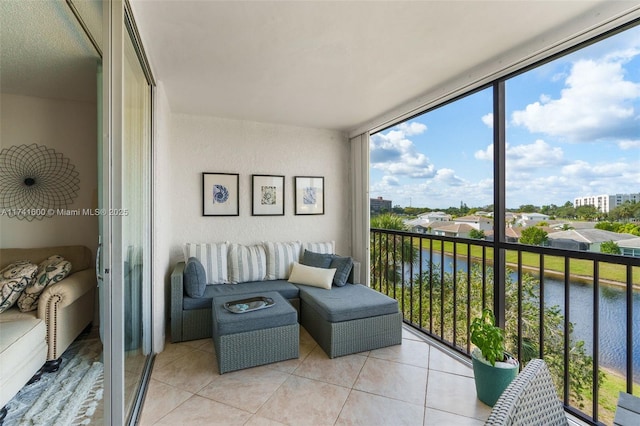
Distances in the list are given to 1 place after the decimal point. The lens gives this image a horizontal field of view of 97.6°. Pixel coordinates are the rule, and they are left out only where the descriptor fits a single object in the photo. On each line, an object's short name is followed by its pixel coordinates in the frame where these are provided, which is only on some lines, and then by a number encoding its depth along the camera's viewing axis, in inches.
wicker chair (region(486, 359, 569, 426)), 23.0
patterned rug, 43.3
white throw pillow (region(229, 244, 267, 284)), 125.4
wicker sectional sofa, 95.4
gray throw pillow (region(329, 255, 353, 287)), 122.7
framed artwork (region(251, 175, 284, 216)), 142.8
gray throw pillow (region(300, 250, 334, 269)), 129.6
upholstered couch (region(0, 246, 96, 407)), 33.0
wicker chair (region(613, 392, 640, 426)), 30.5
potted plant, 69.7
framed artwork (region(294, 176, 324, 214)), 151.7
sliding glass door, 50.8
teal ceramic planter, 69.6
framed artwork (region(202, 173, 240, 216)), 134.3
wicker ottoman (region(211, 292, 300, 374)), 83.3
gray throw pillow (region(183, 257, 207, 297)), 105.7
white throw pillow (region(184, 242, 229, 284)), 121.8
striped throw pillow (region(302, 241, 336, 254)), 142.3
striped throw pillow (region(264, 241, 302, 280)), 131.8
